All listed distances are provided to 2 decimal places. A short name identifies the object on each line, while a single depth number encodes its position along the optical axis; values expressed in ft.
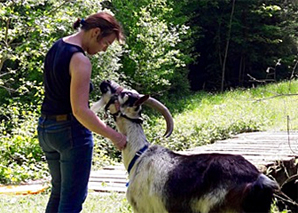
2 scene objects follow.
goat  11.91
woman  11.83
